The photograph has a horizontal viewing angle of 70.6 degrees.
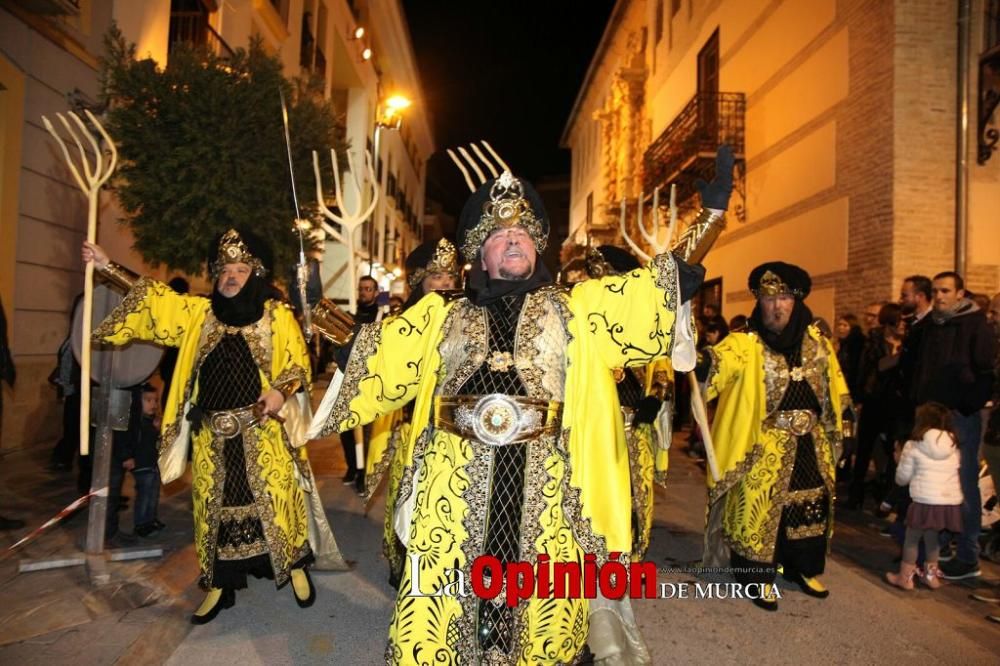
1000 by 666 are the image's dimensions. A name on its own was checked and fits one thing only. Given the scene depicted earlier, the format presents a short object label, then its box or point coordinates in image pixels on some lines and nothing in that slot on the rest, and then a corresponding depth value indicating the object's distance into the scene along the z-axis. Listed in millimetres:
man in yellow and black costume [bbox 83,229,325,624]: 4016
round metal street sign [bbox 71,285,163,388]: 4914
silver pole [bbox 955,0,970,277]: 8594
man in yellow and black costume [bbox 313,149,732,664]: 2533
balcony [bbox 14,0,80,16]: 7602
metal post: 4574
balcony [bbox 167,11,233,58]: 11852
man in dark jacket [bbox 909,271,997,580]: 5301
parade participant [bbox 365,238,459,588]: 4629
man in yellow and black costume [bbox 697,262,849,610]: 4652
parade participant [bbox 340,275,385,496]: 6934
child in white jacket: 4715
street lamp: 9202
